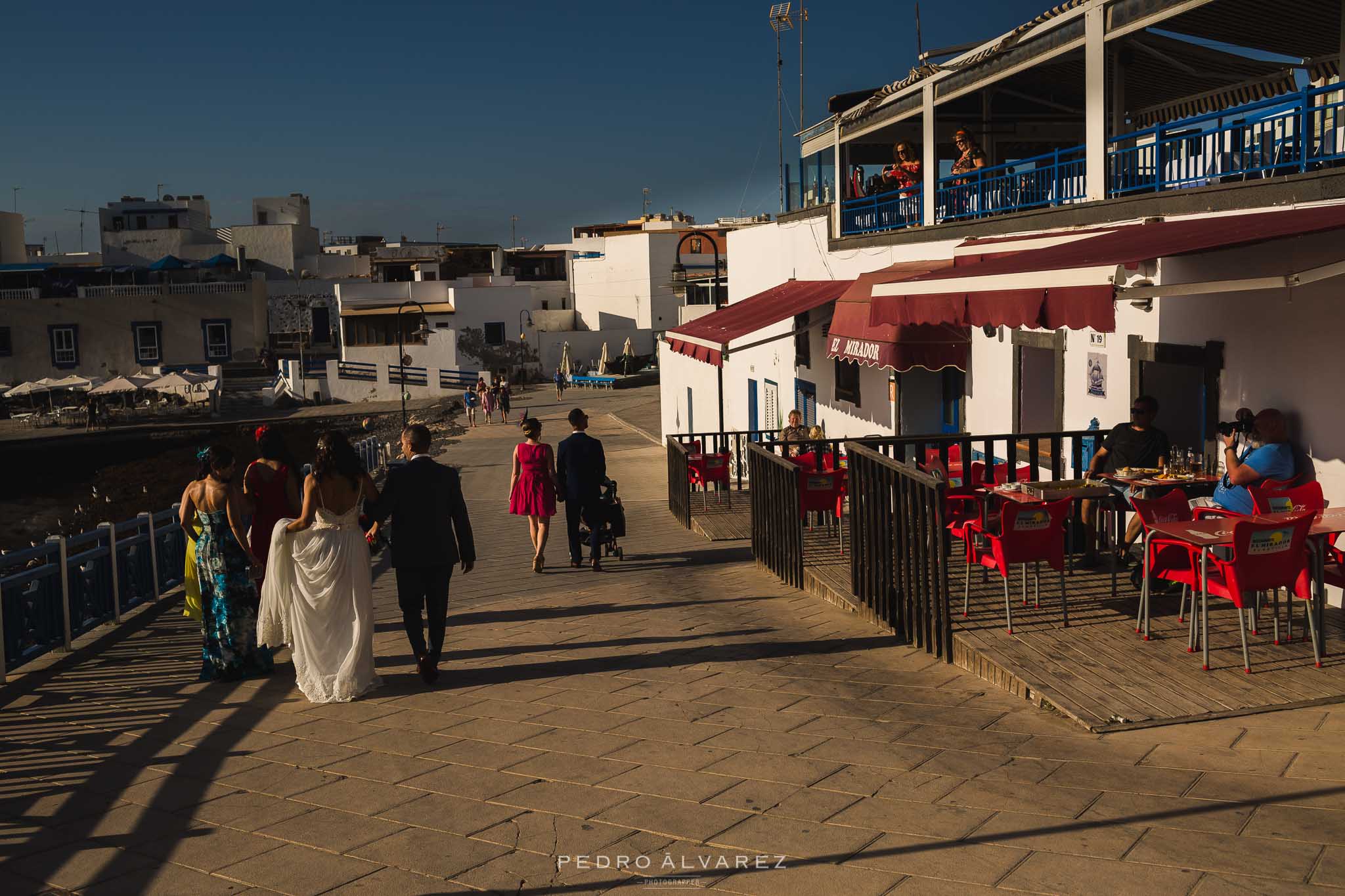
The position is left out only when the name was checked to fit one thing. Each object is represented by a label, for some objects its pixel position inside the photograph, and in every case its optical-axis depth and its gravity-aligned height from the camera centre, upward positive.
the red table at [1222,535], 6.34 -0.96
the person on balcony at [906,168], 16.06 +2.85
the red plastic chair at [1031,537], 7.21 -1.05
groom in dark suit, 7.09 -0.87
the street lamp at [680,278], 27.56 +2.52
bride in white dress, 6.77 -1.09
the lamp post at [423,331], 61.40 +3.28
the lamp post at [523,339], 66.25 +2.77
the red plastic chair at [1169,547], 6.91 -1.11
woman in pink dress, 11.03 -0.89
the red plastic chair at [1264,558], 6.14 -1.05
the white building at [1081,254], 7.86 +0.92
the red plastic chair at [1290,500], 7.15 -0.86
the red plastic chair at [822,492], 10.80 -1.07
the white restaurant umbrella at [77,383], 57.44 +1.01
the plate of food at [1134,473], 8.43 -0.78
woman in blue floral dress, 7.27 -1.12
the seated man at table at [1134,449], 8.85 -0.64
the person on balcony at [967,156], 14.18 +2.64
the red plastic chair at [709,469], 15.66 -1.20
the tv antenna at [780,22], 28.77 +8.85
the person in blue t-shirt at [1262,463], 7.76 -0.69
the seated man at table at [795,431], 15.41 -0.71
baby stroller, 11.41 -1.35
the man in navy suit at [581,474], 11.09 -0.85
